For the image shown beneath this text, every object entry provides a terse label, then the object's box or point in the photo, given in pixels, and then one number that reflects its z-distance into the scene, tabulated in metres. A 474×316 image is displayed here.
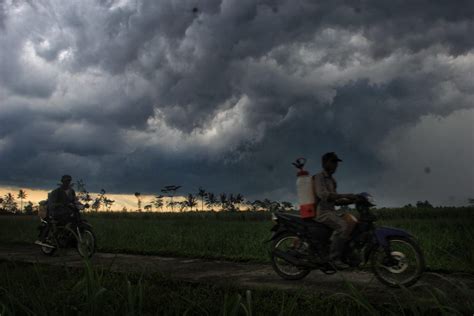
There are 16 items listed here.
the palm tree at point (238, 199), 124.57
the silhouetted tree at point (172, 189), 98.49
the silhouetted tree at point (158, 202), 137.98
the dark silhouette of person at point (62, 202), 11.30
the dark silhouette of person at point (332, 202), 6.61
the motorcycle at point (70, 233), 10.59
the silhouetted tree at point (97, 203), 122.23
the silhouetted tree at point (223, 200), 131.54
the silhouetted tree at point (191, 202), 138.60
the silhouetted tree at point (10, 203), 160.14
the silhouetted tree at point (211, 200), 135.43
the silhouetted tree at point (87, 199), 97.82
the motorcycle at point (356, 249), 6.23
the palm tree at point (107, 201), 131.12
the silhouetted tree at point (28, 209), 104.19
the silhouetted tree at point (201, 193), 129.12
